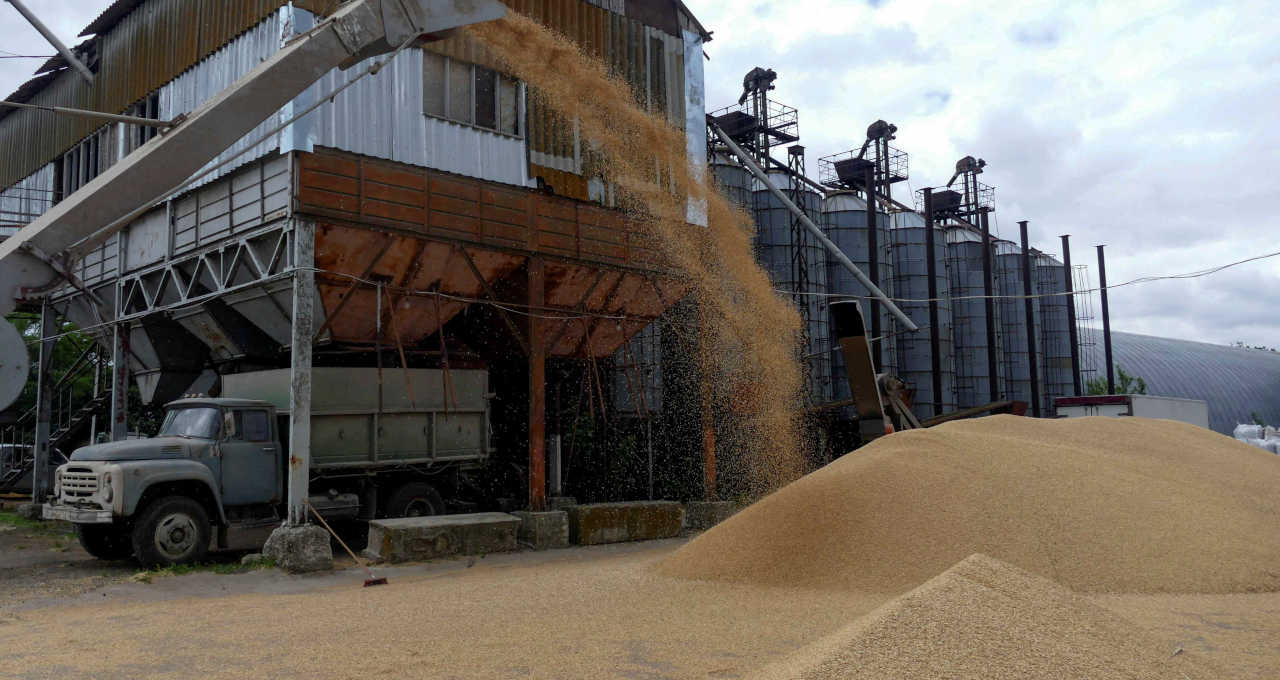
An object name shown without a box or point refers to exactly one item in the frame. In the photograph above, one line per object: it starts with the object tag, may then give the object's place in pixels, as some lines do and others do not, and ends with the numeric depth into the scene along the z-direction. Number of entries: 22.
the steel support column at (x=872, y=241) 24.77
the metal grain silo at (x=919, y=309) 29.05
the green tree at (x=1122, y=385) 38.91
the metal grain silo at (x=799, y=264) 26.12
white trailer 19.97
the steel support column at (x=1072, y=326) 31.67
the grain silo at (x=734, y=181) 25.25
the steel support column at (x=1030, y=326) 29.59
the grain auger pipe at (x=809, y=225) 22.98
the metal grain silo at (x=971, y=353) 31.70
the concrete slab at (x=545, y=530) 13.07
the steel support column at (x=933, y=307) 24.94
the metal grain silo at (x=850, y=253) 27.88
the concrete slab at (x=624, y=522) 13.67
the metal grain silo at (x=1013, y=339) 34.38
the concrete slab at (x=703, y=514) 15.76
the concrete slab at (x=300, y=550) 10.68
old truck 10.39
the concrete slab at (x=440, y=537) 11.39
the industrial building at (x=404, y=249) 12.25
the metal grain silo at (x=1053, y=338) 36.41
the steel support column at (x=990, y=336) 27.47
